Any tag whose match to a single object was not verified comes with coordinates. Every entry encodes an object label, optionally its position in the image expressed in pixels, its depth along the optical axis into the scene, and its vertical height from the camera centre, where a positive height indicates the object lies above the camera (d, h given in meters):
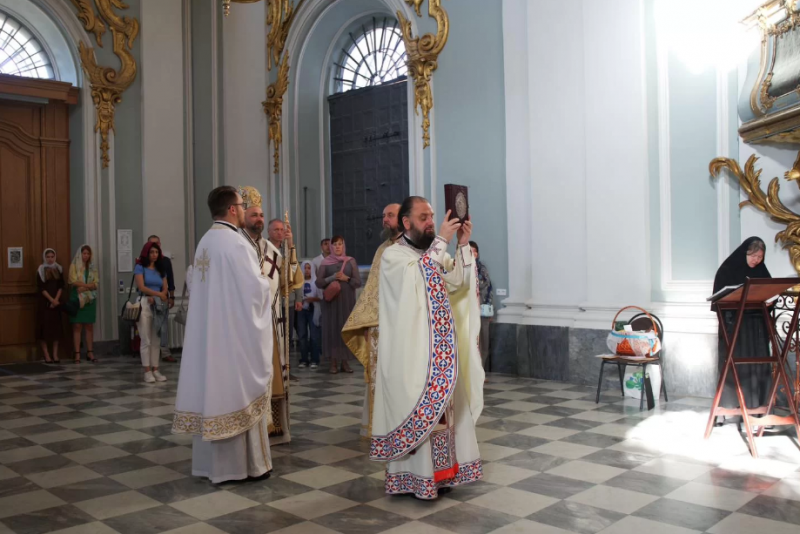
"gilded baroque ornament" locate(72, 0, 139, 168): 10.91 +3.44
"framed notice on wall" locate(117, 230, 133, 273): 11.06 +0.46
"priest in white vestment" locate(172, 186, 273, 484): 4.17 -0.52
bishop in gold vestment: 4.93 -0.04
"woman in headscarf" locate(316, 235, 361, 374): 8.80 -0.24
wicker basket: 6.20 -0.65
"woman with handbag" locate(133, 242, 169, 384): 8.26 -0.28
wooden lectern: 4.78 -0.52
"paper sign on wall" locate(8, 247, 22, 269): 10.43 +0.37
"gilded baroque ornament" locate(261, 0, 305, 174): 12.10 +3.87
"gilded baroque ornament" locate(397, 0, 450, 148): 9.27 +2.95
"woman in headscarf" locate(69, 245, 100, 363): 10.13 -0.14
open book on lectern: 4.90 -0.17
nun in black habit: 5.43 -0.51
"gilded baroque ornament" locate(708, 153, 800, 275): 6.21 +0.61
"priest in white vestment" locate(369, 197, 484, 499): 3.75 -0.51
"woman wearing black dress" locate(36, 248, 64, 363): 10.09 -0.28
